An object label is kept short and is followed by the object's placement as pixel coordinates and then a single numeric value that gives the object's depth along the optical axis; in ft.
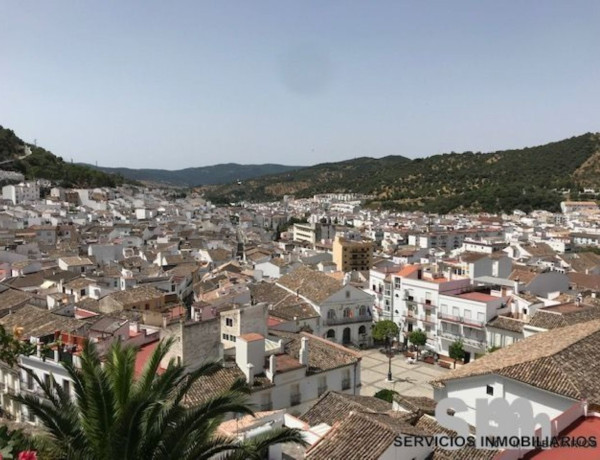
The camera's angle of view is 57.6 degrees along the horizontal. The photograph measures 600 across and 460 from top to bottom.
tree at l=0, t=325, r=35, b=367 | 28.53
